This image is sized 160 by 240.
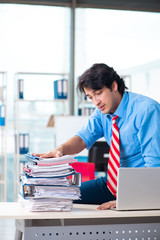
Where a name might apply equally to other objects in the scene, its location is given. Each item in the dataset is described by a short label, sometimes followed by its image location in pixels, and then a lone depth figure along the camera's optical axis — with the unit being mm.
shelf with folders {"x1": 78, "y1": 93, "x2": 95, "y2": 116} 6598
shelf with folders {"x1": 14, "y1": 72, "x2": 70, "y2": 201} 6516
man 2131
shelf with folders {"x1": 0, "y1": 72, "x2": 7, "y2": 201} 6126
